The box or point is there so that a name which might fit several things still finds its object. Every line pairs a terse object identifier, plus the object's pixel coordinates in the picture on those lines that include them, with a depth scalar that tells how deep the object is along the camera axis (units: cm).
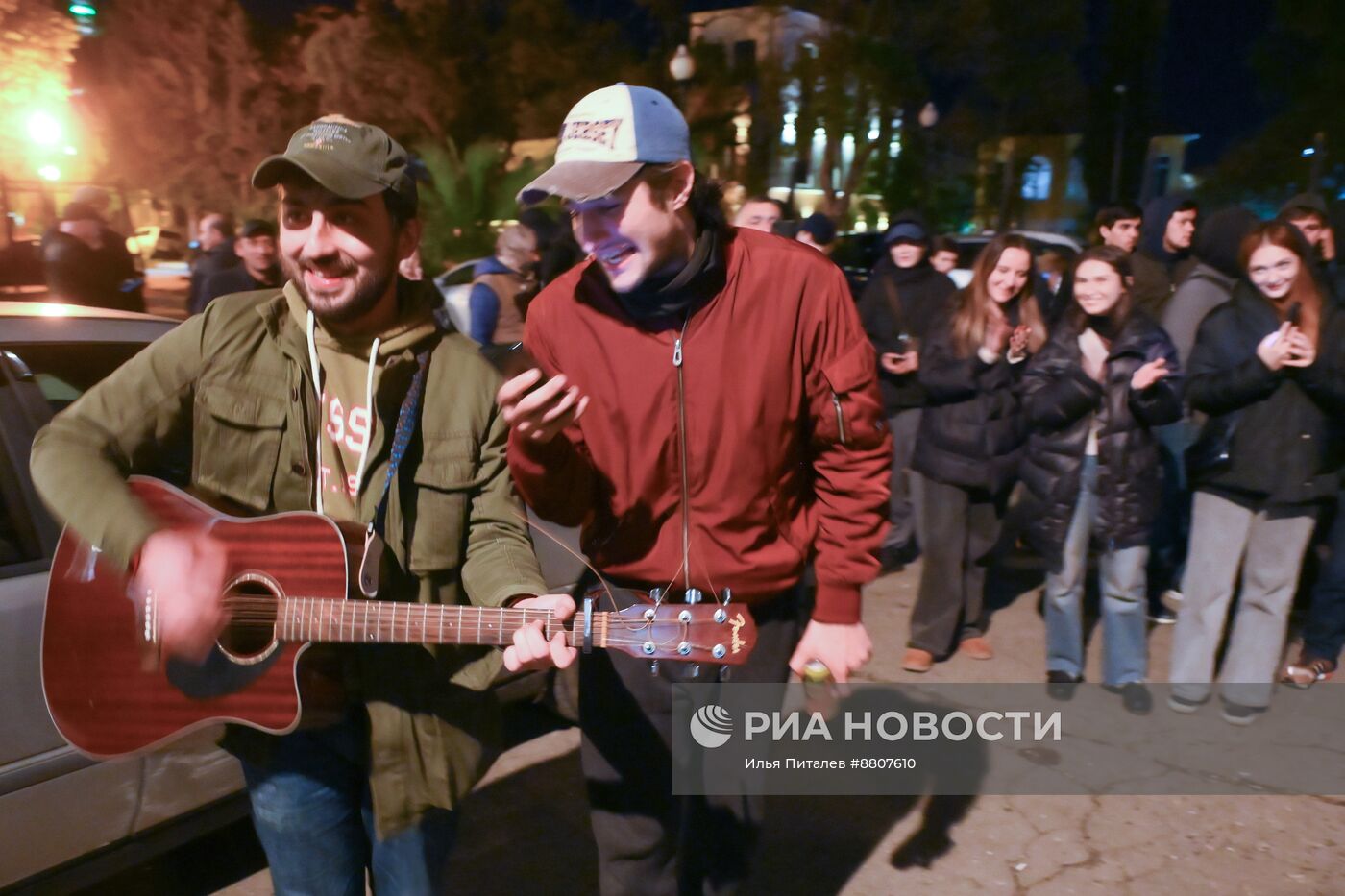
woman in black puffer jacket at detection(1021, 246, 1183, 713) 402
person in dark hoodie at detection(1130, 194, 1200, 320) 629
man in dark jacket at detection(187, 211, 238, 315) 668
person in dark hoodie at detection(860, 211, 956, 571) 590
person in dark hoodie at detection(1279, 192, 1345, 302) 550
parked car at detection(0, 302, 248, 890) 250
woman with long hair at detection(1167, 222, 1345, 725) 393
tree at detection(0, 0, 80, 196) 1750
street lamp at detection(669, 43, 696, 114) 1334
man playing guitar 198
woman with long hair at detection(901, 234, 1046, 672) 452
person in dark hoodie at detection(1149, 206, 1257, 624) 526
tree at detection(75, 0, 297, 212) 2694
